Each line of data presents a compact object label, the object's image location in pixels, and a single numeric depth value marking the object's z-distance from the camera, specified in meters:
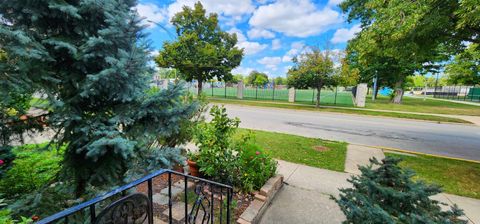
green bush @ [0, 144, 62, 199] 2.46
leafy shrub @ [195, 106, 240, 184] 3.34
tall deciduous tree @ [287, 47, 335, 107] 13.65
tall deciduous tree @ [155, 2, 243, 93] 20.33
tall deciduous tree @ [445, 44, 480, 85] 22.04
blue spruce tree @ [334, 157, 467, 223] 1.46
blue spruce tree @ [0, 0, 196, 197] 1.66
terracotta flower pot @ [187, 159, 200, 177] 3.65
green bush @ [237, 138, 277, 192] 3.27
